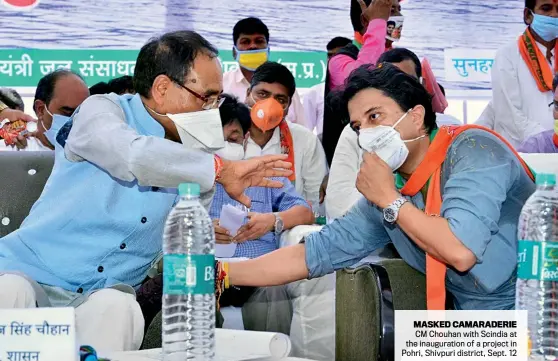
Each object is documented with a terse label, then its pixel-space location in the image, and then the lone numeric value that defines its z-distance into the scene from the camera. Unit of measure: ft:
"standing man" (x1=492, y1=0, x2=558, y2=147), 16.69
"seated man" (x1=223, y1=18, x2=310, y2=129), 17.56
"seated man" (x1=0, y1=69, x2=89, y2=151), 14.08
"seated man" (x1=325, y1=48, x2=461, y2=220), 12.98
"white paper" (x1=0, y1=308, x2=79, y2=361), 4.94
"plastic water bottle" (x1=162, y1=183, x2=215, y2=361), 5.32
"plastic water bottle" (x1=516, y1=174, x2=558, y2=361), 5.56
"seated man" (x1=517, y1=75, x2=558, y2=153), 13.85
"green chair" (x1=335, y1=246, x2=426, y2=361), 7.81
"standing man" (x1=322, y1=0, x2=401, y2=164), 15.21
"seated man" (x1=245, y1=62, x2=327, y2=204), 14.58
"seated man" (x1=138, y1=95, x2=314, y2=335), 12.05
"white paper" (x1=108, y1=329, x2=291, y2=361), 5.93
